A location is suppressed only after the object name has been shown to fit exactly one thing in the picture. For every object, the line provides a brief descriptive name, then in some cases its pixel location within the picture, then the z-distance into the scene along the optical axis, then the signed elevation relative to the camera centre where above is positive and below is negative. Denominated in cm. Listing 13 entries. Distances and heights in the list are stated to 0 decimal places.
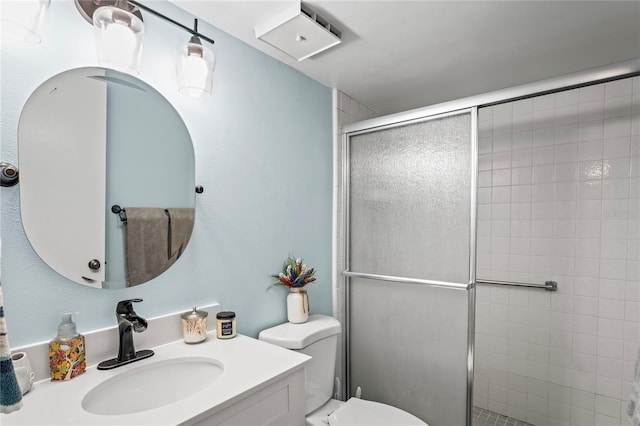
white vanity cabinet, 94 -58
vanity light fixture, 106 +54
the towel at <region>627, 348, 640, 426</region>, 123 -68
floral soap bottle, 101 -42
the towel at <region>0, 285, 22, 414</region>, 60 -32
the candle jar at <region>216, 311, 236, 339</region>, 138 -46
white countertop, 84 -50
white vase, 176 -48
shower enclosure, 173 -25
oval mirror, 103 +10
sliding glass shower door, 169 -29
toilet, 153 -82
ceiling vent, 137 +73
